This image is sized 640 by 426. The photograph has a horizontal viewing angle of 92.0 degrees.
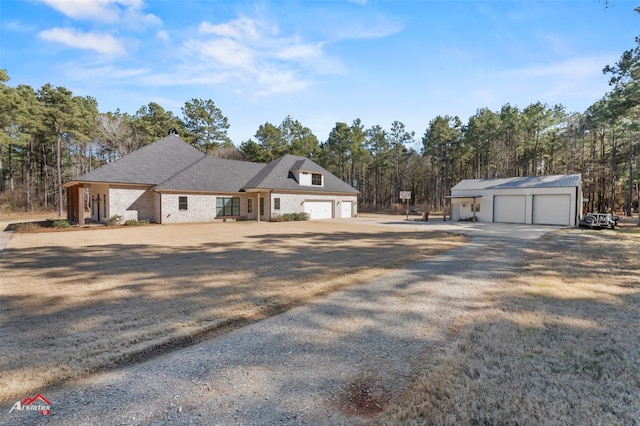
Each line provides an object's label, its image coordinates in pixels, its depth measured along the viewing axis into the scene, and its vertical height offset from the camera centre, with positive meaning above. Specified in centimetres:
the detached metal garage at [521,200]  2091 +27
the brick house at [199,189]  2059 +110
